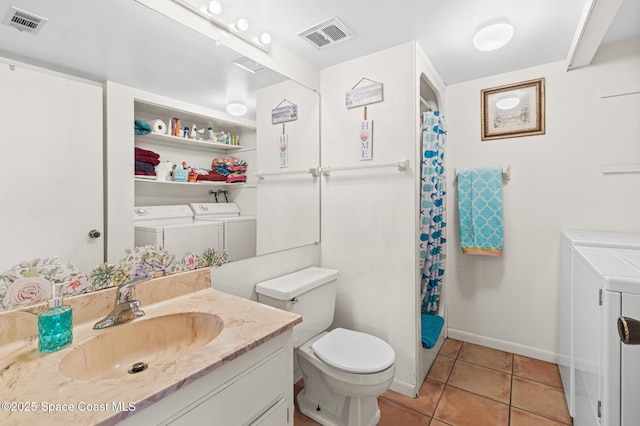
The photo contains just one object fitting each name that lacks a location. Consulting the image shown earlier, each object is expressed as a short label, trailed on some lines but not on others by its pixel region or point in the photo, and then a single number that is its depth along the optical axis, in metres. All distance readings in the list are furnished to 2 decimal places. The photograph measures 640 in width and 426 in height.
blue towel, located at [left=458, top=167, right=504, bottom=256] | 2.31
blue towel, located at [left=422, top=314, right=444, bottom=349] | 1.98
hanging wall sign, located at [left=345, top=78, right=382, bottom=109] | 1.98
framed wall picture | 2.23
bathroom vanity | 0.67
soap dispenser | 0.87
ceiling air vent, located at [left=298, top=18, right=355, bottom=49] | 1.69
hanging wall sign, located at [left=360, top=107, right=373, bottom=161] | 2.01
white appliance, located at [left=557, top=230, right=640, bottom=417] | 1.59
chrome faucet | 1.05
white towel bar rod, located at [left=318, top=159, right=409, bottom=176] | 1.87
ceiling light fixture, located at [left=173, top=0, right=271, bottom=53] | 1.46
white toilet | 1.45
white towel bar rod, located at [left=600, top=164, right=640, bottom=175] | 1.92
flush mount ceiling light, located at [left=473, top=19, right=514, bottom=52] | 1.65
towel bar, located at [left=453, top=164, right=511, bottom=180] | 2.32
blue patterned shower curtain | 2.01
